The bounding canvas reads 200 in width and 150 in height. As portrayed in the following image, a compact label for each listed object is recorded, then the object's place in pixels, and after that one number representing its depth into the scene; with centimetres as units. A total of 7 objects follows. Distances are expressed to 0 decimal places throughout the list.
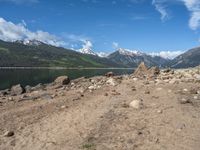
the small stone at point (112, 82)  1439
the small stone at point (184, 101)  991
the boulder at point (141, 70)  2043
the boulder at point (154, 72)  1766
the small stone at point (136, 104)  955
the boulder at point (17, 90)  1685
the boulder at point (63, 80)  1769
